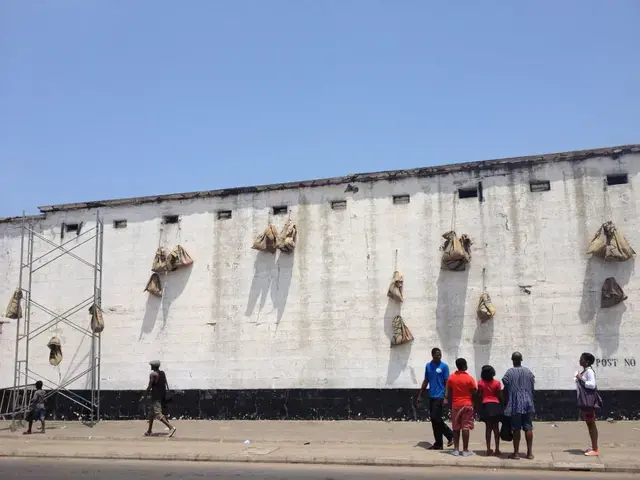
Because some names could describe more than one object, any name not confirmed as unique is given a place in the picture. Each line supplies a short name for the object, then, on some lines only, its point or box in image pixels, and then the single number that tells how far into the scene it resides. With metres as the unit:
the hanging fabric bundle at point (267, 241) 16.14
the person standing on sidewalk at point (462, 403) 10.52
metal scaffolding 16.61
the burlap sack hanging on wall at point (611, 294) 13.73
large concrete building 14.24
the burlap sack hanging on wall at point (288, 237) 15.97
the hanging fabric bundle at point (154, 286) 16.78
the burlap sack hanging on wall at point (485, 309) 14.37
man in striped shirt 10.16
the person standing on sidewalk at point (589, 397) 10.30
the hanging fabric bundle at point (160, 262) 16.80
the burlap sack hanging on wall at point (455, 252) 14.72
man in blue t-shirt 11.19
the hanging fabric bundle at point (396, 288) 15.09
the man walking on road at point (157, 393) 13.48
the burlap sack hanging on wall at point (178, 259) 16.70
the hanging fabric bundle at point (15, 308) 17.38
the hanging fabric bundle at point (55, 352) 17.19
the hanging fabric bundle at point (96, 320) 16.73
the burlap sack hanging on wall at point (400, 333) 14.85
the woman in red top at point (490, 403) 10.41
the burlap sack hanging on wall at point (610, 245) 13.77
